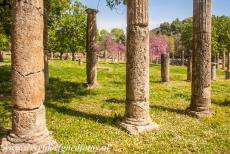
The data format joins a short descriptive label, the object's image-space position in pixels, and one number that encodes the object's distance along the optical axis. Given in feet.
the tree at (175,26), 400.47
